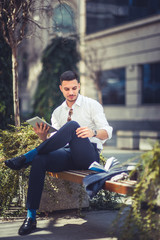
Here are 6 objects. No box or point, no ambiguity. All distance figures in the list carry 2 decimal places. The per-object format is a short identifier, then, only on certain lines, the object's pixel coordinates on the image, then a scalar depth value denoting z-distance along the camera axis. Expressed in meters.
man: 4.07
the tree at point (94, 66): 18.89
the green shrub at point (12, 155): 4.73
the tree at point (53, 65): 15.65
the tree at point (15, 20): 5.82
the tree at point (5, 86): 7.18
